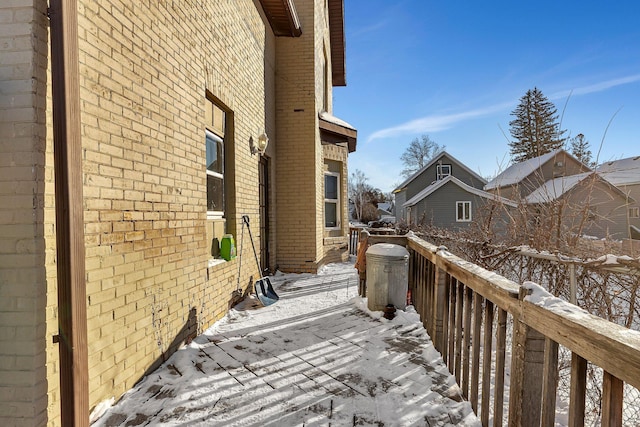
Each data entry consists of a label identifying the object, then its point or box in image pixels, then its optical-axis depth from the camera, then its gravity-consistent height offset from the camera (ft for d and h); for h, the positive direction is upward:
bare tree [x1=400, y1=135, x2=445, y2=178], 163.02 +27.41
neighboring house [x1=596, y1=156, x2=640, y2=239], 62.24 +4.76
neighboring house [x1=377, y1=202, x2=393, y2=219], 144.91 -1.18
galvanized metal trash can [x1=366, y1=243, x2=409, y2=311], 13.92 -3.10
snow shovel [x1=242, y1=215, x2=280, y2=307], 15.97 -4.28
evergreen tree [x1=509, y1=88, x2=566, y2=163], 115.24 +32.86
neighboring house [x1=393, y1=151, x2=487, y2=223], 84.58 +8.78
